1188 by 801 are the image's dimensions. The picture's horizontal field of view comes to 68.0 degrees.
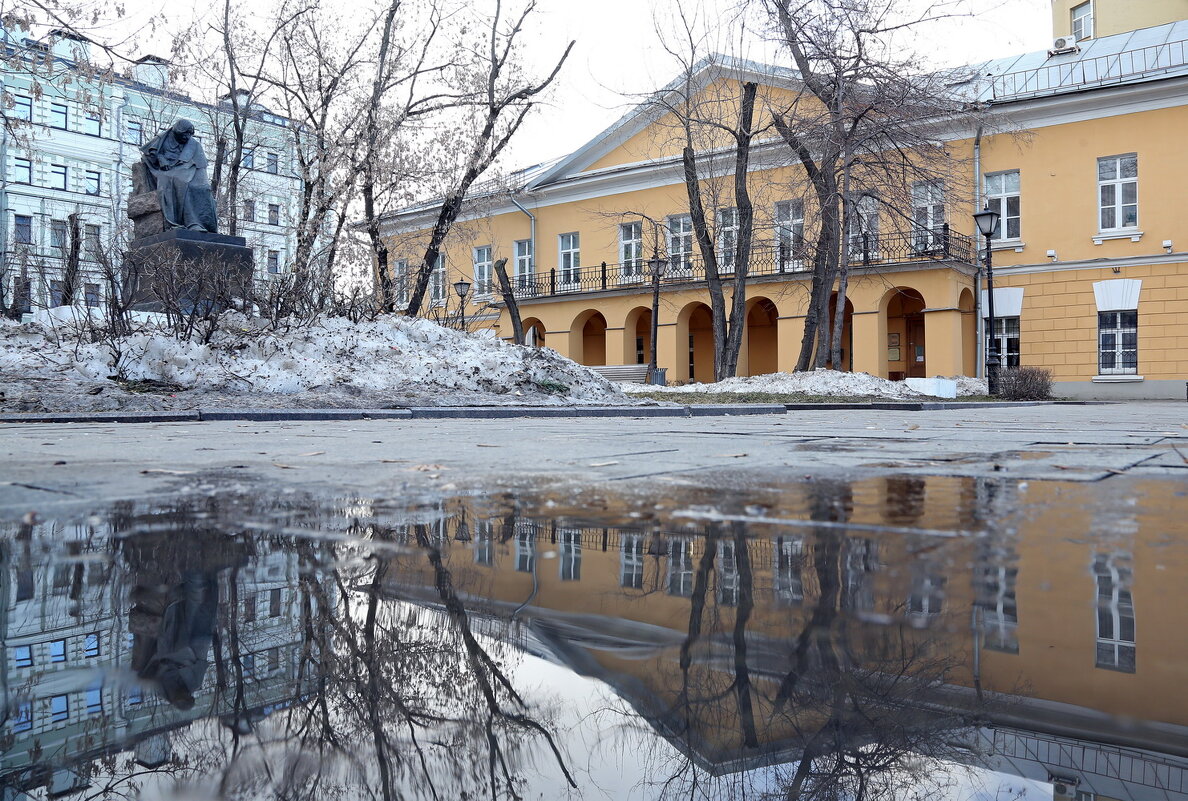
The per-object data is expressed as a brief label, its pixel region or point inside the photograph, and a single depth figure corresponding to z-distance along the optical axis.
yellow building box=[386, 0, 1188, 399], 22.31
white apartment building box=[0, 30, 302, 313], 35.69
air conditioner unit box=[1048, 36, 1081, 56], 24.99
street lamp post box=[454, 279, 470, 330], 13.94
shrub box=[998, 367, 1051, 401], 18.31
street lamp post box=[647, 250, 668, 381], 23.38
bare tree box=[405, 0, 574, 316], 17.72
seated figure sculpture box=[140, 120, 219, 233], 11.73
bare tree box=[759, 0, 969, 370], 16.25
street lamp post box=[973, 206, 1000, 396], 17.44
